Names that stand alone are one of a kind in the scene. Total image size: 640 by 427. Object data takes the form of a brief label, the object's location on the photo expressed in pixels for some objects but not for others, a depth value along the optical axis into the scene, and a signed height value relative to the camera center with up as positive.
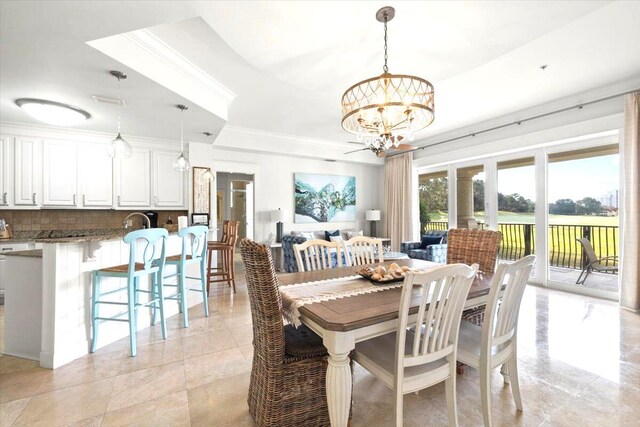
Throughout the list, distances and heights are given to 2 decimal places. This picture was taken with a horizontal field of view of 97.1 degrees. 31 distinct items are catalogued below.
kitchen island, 2.15 -0.60
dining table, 1.27 -0.52
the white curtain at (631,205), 3.38 +0.11
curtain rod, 3.68 +1.52
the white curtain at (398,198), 6.52 +0.42
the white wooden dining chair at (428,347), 1.27 -0.65
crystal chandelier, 2.04 +0.81
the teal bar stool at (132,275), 2.29 -0.48
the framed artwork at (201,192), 4.92 +0.44
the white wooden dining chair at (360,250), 2.64 -0.33
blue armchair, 5.18 -0.65
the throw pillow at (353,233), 6.70 -0.41
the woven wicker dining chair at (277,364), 1.41 -0.77
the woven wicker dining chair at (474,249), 2.23 -0.30
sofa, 4.98 -0.66
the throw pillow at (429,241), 5.55 -0.50
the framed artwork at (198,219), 4.84 -0.04
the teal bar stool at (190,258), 2.92 -0.46
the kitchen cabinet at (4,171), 3.76 +0.63
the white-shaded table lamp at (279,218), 5.91 -0.03
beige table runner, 1.52 -0.45
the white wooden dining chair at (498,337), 1.47 -0.70
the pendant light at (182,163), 3.35 +0.66
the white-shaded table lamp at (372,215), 7.05 +0.02
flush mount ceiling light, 2.99 +1.17
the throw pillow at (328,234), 6.29 -0.40
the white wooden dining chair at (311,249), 2.34 -0.29
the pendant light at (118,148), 2.69 +0.66
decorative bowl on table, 1.85 -0.40
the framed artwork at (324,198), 6.53 +0.45
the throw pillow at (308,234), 5.84 -0.38
